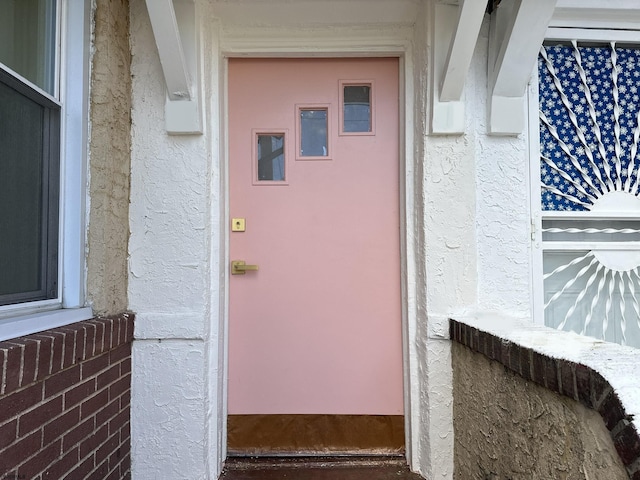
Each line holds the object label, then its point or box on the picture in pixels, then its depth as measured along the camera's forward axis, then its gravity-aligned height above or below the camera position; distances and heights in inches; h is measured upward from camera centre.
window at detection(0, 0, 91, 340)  65.9 +13.6
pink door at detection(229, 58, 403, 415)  100.0 +1.7
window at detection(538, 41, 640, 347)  99.4 +12.7
